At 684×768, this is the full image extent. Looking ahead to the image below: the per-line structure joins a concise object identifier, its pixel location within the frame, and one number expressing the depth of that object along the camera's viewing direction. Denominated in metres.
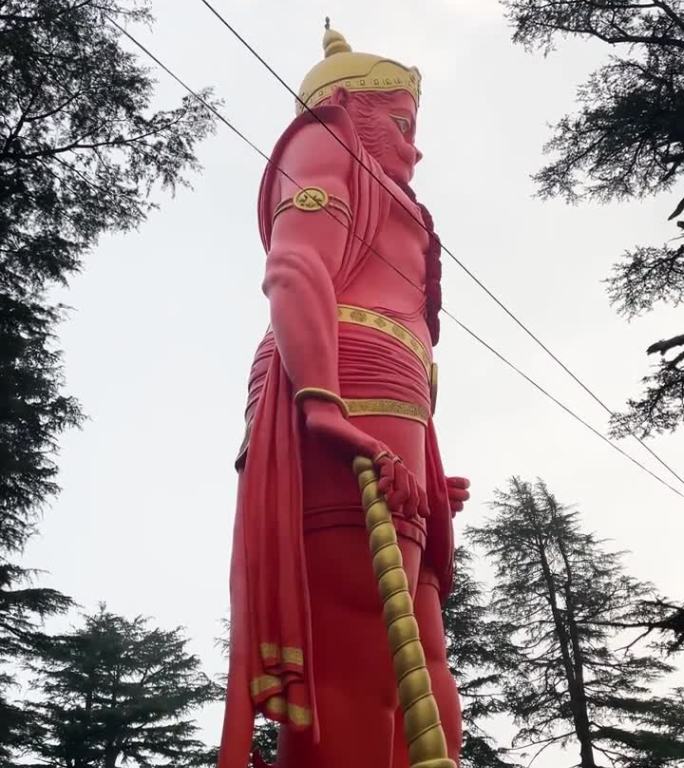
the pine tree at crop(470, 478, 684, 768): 13.32
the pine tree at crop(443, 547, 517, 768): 13.11
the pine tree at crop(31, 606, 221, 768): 17.12
